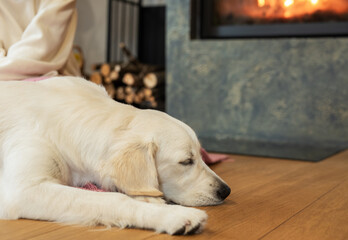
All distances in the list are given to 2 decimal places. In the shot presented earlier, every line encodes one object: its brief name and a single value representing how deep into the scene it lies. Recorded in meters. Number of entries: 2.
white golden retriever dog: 1.44
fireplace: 3.49
